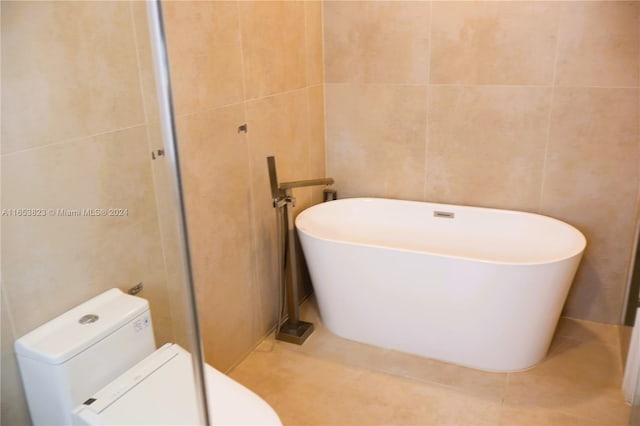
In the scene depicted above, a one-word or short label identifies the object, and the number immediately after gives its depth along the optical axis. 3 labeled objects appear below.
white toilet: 1.57
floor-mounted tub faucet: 2.62
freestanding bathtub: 2.38
